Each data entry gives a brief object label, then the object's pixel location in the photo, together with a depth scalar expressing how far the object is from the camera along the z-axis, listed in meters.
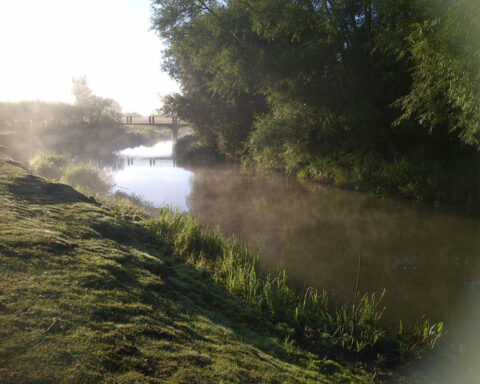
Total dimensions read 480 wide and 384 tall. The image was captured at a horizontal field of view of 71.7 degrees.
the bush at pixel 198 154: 28.09
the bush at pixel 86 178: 12.80
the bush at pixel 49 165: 13.43
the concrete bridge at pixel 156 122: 38.72
